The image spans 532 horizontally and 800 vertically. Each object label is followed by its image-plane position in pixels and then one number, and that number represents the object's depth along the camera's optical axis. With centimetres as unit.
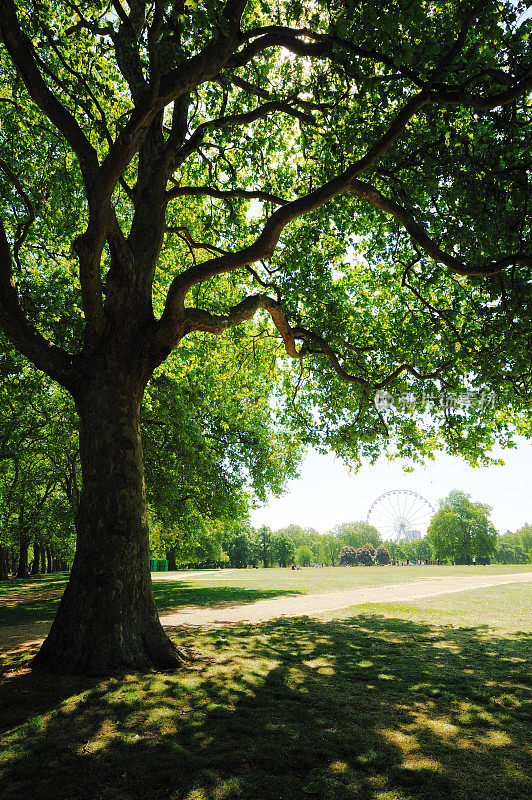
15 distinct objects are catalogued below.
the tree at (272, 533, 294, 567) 10931
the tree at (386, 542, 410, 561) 15758
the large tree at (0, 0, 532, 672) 642
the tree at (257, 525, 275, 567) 10775
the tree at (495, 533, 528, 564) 16312
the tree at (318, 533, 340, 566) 15075
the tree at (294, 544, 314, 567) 14262
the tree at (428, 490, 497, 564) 9244
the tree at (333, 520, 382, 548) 16838
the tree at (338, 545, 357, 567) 13425
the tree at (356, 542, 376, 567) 13089
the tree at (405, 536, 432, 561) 16075
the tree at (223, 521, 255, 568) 10244
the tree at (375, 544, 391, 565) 13288
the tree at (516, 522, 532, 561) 17044
